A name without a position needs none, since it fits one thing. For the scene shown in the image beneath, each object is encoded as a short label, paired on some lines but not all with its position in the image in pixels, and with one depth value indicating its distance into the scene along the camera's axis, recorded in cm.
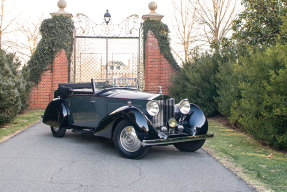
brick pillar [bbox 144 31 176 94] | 1480
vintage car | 539
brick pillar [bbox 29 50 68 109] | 1484
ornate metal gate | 1471
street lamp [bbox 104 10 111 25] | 1447
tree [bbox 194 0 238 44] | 2159
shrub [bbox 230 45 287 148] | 597
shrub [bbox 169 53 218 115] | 1203
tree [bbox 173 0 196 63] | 2412
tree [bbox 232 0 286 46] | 985
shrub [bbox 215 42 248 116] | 943
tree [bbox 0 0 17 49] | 2407
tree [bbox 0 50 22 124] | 954
